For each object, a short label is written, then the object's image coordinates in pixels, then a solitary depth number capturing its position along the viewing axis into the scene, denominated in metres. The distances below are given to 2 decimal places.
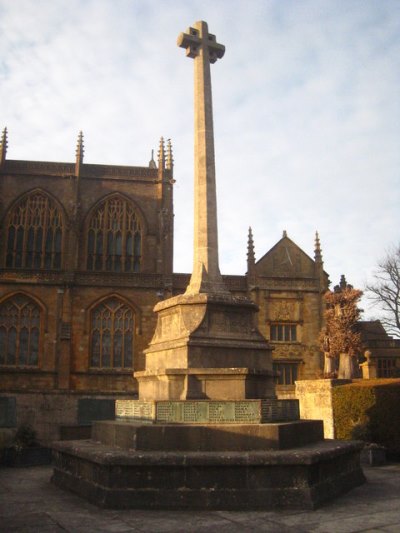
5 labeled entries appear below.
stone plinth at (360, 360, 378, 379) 35.88
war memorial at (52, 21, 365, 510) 7.64
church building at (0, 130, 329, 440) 31.53
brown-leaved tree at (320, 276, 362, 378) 27.97
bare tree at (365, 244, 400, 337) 40.78
